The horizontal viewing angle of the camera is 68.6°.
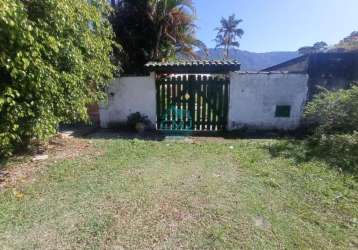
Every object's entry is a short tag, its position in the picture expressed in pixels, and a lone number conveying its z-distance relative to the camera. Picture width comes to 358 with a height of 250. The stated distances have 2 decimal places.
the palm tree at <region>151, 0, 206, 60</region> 10.96
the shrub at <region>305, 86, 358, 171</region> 5.71
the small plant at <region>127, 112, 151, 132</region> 8.62
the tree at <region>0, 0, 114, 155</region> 3.64
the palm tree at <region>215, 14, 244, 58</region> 48.18
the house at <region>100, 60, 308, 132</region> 8.29
